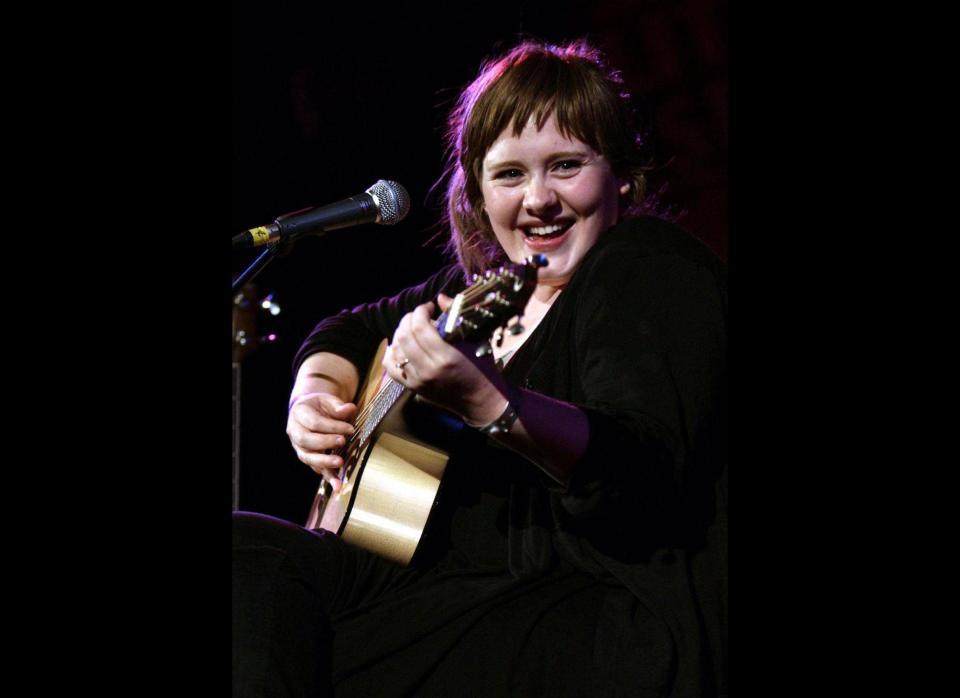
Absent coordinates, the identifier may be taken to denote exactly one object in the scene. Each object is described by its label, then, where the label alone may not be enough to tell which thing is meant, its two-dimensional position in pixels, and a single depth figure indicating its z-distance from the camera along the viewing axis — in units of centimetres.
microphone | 424
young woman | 401
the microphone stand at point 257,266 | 423
